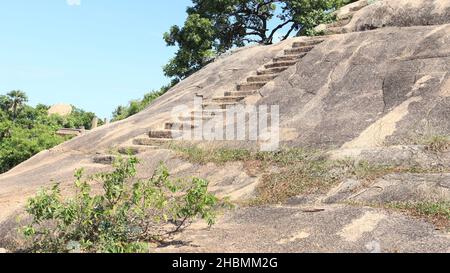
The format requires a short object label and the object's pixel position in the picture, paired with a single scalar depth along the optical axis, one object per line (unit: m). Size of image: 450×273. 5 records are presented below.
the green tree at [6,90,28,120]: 33.75
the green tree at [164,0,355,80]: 24.16
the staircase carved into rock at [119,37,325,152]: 11.35
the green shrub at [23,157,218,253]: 5.36
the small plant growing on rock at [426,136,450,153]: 7.29
